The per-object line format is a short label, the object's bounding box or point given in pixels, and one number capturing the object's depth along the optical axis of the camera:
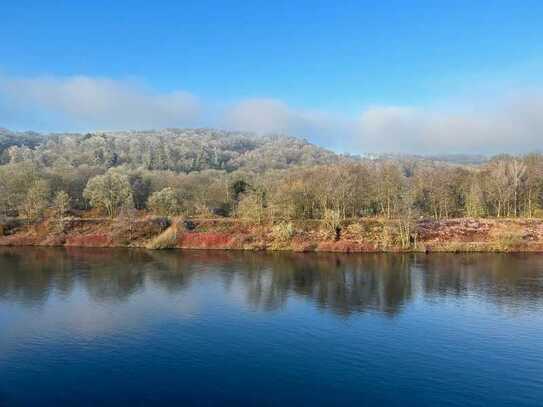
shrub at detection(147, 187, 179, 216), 101.12
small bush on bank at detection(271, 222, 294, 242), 87.69
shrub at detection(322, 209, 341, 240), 88.82
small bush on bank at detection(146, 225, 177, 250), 87.44
